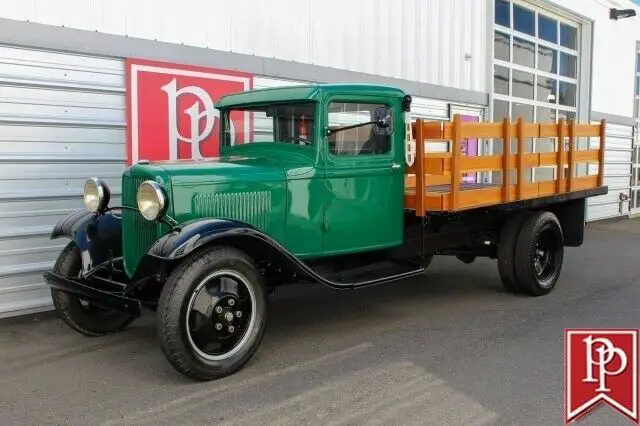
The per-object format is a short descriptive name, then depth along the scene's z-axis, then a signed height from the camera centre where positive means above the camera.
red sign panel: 6.09 +0.61
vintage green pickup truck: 4.00 -0.38
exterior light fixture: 13.62 +3.45
